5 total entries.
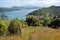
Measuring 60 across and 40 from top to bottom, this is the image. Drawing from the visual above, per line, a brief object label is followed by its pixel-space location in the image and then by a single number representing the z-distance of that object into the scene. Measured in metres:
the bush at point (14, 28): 4.79
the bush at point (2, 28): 4.77
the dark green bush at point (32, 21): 10.76
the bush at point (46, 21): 12.65
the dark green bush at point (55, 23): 11.34
